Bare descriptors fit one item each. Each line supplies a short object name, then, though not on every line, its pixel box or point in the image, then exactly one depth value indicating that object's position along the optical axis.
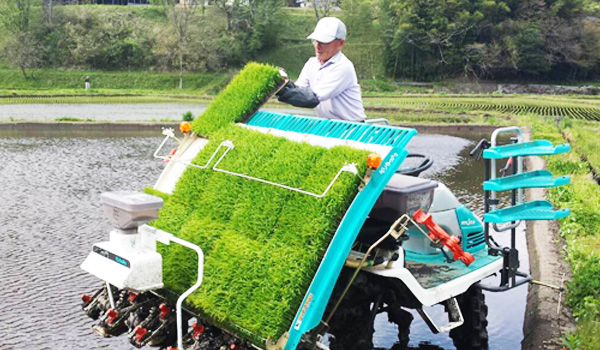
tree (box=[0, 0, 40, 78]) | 55.88
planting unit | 3.83
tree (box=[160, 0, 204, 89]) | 57.22
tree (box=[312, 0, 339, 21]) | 69.69
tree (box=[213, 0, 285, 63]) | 63.94
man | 4.98
